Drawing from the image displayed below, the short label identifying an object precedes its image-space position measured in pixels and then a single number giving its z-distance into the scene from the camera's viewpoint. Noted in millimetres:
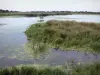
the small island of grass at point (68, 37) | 7130
